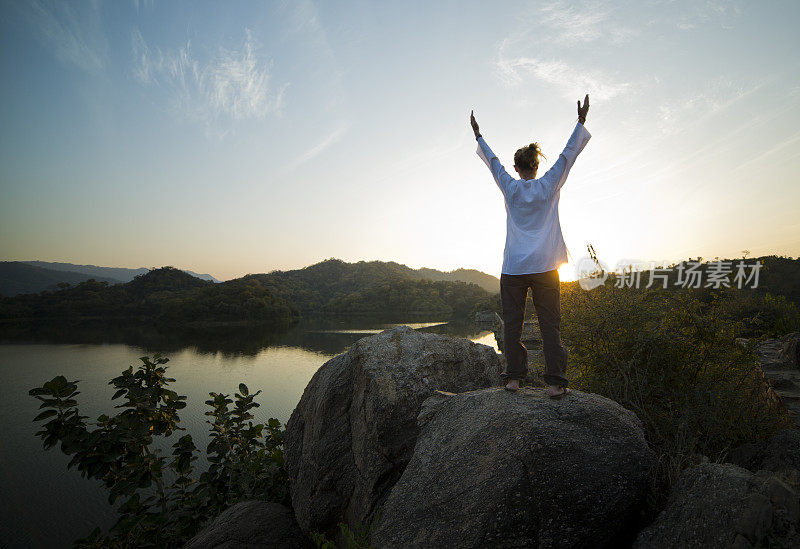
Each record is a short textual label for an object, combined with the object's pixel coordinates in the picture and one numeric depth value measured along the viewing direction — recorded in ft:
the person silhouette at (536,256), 11.78
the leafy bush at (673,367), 13.41
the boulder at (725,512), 5.75
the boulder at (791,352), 32.55
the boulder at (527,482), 7.76
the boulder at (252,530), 14.11
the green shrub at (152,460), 17.51
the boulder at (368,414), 12.55
